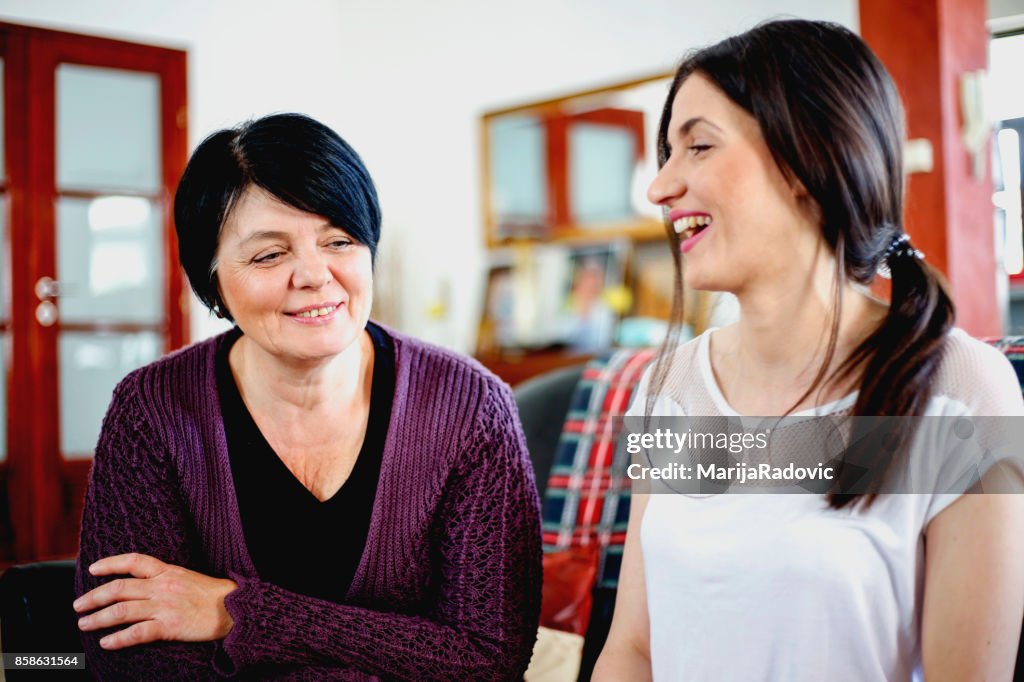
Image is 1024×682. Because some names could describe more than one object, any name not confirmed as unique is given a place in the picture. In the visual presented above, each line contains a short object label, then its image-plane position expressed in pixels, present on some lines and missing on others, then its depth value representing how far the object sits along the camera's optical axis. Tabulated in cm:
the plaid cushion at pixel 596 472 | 190
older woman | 146
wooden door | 477
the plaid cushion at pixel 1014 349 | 138
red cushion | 180
